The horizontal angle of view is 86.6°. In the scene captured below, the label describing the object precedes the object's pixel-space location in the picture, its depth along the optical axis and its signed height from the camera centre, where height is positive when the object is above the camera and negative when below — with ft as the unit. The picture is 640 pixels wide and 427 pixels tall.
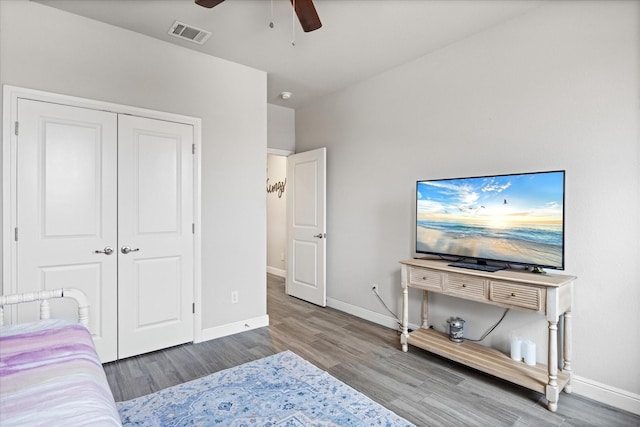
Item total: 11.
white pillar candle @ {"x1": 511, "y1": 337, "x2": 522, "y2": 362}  8.16 -3.30
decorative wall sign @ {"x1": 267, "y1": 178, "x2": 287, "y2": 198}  20.37 +1.45
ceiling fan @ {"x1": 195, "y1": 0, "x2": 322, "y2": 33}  6.46 +3.91
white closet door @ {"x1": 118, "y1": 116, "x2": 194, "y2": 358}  9.43 -0.71
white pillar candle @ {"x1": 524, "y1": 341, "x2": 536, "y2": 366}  7.93 -3.32
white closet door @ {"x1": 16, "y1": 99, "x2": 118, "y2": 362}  8.14 +0.02
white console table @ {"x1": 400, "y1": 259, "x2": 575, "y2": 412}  7.04 -2.04
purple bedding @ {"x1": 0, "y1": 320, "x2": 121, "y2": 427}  3.06 -1.84
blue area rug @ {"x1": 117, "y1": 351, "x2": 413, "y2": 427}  6.64 -4.09
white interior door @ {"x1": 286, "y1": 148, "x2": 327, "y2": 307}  14.30 -0.66
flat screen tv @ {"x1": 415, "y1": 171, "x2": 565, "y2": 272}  7.48 -0.18
